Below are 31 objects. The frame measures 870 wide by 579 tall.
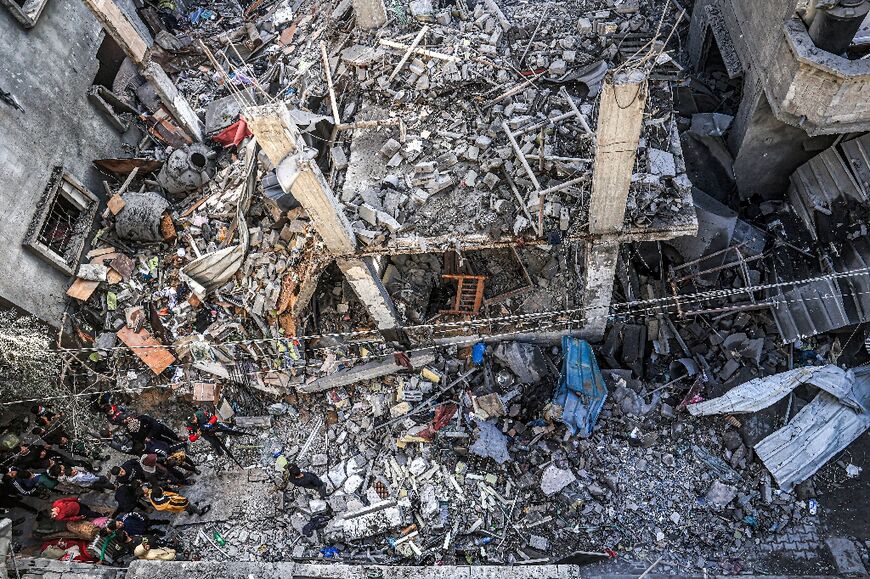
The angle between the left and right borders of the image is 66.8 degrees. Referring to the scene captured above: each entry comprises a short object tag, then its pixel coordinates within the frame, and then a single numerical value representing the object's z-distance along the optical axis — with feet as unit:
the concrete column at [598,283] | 33.58
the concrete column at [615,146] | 25.40
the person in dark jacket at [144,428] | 36.78
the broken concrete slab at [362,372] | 39.75
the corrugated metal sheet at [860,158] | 34.42
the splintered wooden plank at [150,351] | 41.24
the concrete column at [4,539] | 32.96
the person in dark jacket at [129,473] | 35.63
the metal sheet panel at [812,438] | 34.86
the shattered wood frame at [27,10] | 39.50
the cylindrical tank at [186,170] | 44.80
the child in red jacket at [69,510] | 36.19
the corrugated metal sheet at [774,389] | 35.24
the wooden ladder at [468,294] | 40.81
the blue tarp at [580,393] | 37.09
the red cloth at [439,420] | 37.91
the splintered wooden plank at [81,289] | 42.09
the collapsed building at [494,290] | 34.53
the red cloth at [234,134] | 45.98
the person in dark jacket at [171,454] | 37.08
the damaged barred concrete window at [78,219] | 40.27
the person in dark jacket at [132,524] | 34.99
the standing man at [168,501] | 35.79
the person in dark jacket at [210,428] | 37.52
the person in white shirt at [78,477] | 38.08
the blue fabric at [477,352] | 39.34
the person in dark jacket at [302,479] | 35.53
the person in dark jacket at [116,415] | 38.78
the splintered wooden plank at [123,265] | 43.06
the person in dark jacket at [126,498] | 35.48
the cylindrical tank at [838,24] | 28.12
